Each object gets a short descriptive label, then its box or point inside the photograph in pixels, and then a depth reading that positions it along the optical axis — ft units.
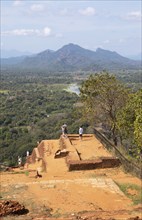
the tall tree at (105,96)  71.46
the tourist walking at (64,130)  74.53
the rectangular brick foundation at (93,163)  56.90
